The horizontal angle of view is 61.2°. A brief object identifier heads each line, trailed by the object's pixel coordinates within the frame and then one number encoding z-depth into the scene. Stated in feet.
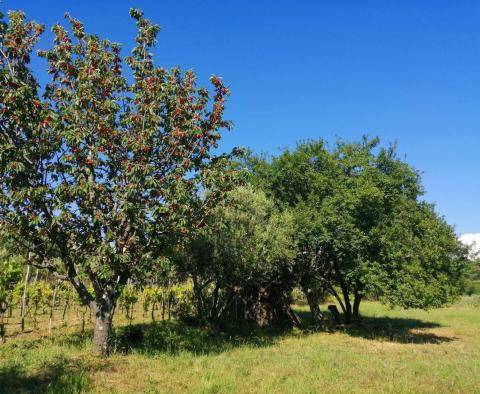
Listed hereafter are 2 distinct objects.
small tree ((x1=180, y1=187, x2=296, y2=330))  74.18
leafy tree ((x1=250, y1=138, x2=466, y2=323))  89.10
